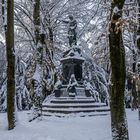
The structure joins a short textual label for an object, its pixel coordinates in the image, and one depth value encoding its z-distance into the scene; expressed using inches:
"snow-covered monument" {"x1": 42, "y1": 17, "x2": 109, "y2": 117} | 317.2
